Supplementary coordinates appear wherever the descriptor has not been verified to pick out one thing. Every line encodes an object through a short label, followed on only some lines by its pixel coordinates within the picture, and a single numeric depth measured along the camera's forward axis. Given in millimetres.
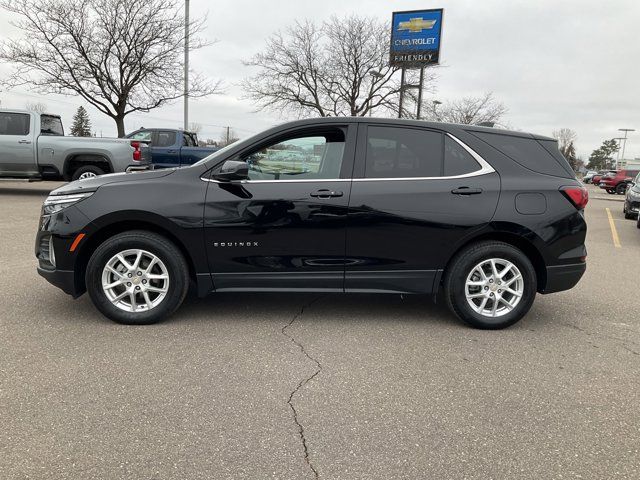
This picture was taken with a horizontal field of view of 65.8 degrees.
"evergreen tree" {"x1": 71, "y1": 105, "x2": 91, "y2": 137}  72775
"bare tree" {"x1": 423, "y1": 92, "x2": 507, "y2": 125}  43447
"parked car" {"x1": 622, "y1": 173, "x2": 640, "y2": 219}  13227
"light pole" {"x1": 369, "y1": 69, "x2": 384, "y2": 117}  29533
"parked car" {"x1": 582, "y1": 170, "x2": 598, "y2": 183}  56075
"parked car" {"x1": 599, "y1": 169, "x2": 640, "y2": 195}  29797
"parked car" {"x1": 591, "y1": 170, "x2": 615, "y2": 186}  46331
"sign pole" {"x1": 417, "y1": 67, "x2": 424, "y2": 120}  28409
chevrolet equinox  3939
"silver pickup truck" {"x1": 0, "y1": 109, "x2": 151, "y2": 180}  11844
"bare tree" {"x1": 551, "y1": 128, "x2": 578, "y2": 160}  105225
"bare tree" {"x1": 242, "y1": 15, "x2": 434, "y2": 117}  29578
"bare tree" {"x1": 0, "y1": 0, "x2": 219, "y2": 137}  18516
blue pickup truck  13938
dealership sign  28344
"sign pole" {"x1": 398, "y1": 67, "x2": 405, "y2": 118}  29031
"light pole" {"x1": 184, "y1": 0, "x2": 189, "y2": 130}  20359
